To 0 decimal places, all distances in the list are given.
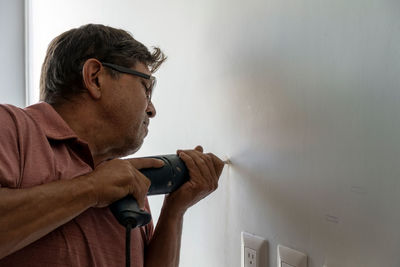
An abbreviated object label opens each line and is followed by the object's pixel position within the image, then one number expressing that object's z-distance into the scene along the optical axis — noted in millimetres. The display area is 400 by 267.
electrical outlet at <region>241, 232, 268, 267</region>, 908
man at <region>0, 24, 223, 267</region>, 626
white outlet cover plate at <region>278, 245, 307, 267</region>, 809
